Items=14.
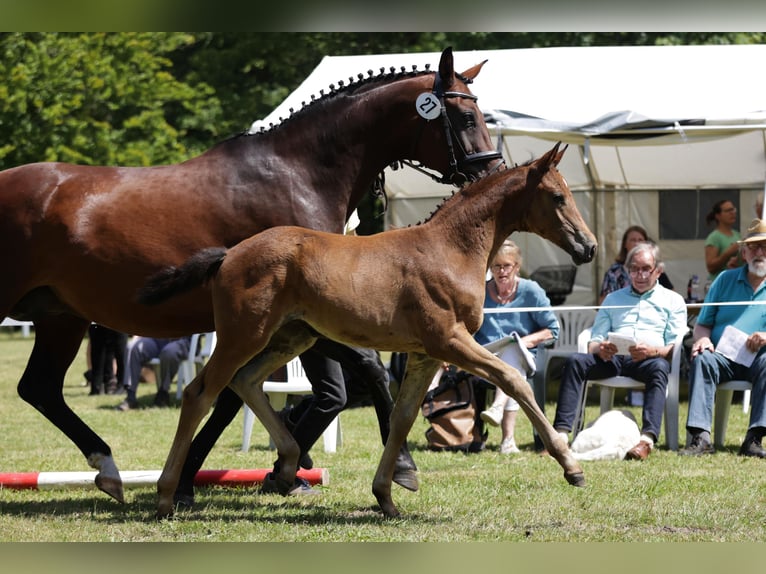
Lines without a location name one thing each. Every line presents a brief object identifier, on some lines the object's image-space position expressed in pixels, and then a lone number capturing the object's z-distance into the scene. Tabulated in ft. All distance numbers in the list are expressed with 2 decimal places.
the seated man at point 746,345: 52.80
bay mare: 36.88
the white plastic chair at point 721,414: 56.08
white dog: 51.39
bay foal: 34.12
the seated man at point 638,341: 55.16
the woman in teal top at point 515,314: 58.39
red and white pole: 41.60
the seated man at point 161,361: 78.02
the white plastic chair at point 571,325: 75.18
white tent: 68.69
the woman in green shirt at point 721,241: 77.92
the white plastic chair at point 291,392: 55.93
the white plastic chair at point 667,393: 55.01
